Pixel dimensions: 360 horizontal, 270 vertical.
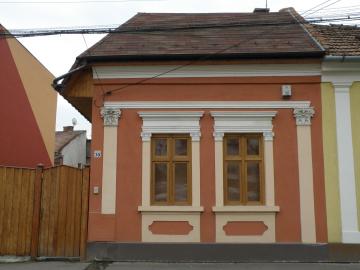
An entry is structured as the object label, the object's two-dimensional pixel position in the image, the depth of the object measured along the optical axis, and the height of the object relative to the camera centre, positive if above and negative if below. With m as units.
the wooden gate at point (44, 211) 10.48 -0.06
